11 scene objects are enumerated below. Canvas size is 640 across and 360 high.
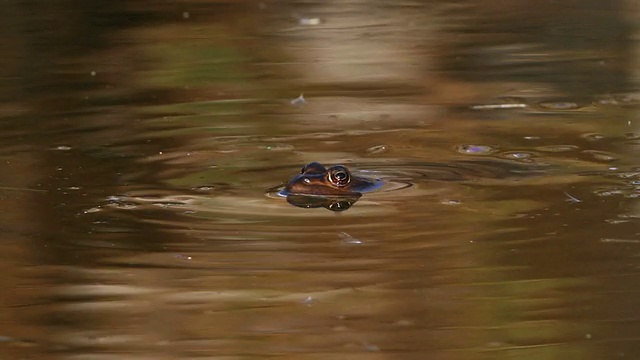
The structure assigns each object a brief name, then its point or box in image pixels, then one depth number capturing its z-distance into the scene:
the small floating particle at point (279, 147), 12.98
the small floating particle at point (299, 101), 14.96
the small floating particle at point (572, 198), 11.02
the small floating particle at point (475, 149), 12.65
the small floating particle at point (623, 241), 9.96
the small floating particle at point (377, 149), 12.79
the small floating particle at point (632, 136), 13.05
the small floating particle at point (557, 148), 12.64
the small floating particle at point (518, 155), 12.41
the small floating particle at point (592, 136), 13.05
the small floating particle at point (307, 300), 9.00
